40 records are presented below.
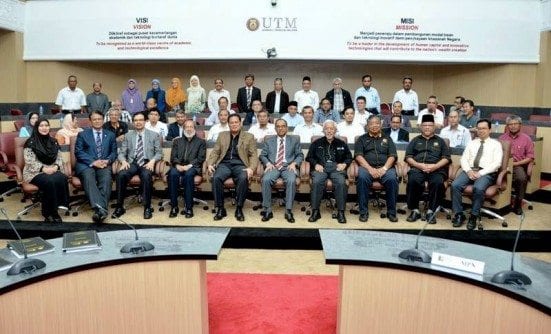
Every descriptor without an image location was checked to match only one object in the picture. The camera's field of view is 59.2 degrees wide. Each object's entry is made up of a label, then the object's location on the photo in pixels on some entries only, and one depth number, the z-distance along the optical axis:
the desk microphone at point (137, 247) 2.30
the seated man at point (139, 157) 5.11
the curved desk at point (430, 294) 1.94
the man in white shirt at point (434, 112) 6.94
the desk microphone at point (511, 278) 1.98
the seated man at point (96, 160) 5.00
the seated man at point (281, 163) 5.00
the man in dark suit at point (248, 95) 8.01
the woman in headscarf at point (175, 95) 8.74
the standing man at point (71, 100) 8.88
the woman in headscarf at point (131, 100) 8.70
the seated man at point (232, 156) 5.11
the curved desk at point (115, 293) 2.12
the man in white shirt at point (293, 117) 6.88
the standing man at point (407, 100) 8.36
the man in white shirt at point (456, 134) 5.90
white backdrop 8.80
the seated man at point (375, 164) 4.98
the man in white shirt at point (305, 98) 8.12
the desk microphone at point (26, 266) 2.10
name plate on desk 2.07
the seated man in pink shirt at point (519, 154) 5.26
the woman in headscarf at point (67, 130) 6.15
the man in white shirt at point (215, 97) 8.25
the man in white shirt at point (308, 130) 6.16
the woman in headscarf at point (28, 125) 5.95
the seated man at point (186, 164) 5.10
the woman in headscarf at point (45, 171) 4.85
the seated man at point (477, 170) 4.75
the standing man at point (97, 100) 8.84
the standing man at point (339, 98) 8.05
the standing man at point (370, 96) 8.27
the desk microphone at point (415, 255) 2.21
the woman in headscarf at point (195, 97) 8.30
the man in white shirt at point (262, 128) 6.03
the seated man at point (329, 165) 4.95
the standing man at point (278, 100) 8.11
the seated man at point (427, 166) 4.96
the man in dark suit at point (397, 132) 6.18
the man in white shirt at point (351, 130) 6.30
